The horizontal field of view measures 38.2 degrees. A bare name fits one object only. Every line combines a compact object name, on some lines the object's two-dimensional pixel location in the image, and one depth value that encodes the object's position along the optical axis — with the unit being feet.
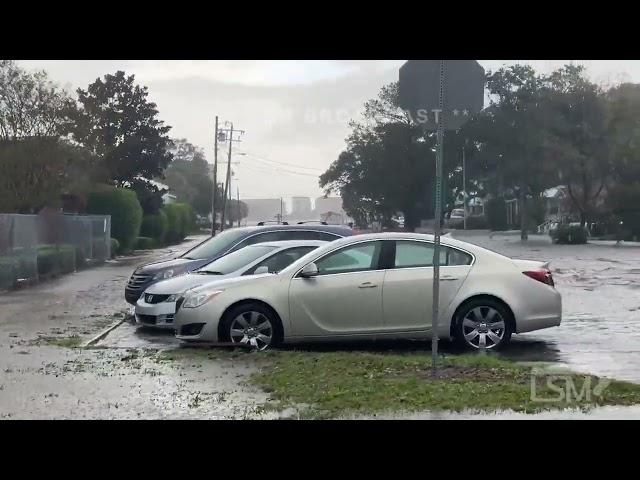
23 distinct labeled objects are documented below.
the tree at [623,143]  175.73
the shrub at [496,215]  214.90
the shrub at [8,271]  69.00
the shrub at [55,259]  83.35
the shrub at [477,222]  221.05
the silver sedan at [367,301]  36.88
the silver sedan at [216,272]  42.24
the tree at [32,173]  115.85
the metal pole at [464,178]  174.37
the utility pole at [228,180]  233.90
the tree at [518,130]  174.60
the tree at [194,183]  325.42
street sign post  28.50
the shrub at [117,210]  141.28
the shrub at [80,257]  100.25
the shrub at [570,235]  163.12
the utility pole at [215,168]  222.89
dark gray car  50.80
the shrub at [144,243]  163.94
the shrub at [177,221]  195.52
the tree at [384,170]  162.20
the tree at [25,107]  121.29
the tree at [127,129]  179.63
